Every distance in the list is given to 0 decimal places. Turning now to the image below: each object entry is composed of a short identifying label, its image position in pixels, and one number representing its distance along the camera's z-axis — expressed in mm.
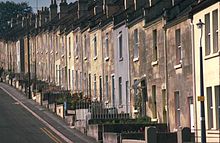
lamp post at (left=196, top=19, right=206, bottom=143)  35906
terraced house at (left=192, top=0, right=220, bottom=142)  39562
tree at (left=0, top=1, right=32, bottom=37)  180250
